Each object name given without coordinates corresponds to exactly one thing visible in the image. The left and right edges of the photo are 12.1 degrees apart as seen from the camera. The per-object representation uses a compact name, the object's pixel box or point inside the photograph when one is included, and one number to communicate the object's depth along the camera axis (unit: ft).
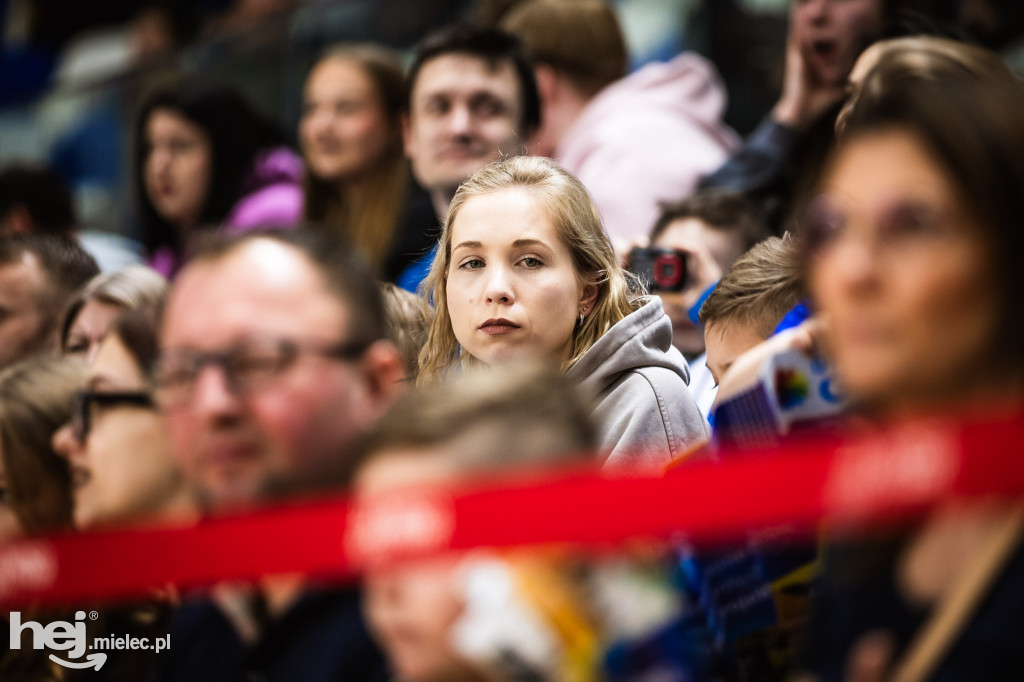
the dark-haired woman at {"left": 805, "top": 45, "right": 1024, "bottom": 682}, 13.18
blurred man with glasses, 13.96
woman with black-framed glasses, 14.58
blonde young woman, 15.41
